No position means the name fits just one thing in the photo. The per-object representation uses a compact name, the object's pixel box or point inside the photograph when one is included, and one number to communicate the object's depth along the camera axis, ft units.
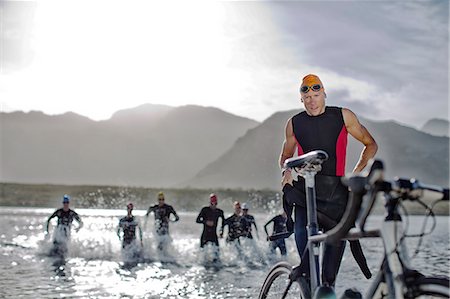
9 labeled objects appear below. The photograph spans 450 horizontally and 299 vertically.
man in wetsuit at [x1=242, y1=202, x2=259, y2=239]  73.00
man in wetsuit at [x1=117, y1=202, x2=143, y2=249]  71.56
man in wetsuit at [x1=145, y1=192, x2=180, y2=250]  73.87
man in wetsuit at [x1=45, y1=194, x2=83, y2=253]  72.18
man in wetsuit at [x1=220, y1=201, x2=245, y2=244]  71.88
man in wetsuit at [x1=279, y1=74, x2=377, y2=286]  17.11
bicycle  11.25
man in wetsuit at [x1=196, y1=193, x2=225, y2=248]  70.64
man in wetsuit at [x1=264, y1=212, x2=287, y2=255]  68.90
